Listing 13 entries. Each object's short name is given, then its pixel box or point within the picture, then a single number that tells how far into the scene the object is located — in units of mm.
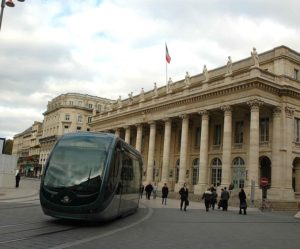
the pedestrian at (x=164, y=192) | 30953
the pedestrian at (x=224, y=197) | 28141
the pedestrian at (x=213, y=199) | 28419
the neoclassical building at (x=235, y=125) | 37406
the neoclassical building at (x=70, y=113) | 94625
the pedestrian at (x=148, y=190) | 36588
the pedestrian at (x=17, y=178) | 37497
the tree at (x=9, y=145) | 141225
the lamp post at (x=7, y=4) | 17641
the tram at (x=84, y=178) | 13125
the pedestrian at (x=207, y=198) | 26391
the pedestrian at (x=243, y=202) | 25783
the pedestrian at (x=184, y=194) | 25595
